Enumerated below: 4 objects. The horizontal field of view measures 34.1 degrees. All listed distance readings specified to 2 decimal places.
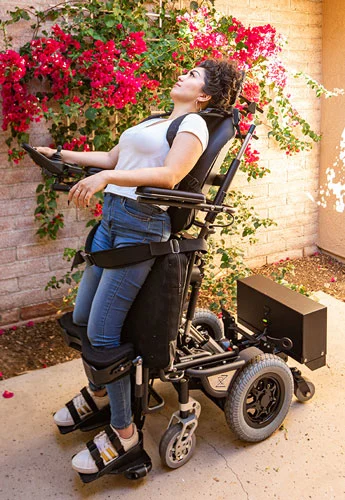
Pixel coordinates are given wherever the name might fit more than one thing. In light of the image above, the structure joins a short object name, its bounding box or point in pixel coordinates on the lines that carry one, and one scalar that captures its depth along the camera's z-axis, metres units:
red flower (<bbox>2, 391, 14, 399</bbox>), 2.62
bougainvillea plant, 2.92
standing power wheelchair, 1.93
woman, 1.83
